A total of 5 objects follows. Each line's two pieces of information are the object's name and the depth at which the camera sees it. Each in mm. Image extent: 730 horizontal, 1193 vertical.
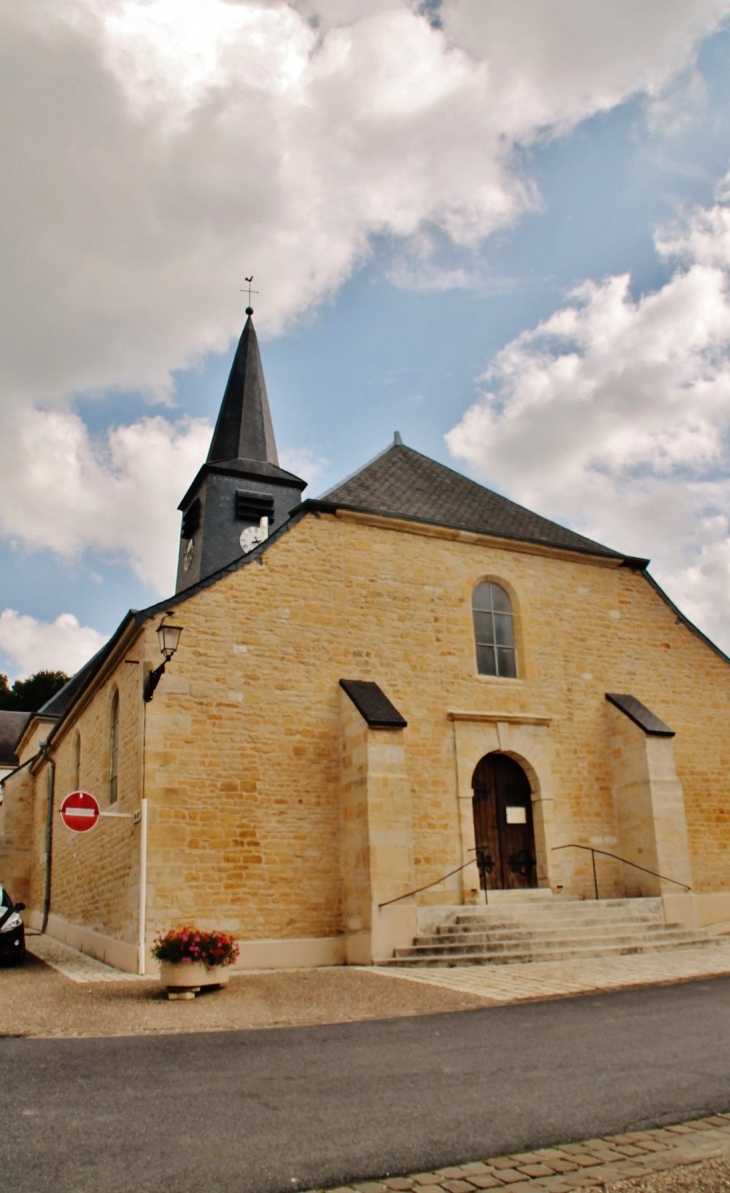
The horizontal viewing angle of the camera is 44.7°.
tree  42062
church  11250
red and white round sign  9781
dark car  11727
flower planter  8414
